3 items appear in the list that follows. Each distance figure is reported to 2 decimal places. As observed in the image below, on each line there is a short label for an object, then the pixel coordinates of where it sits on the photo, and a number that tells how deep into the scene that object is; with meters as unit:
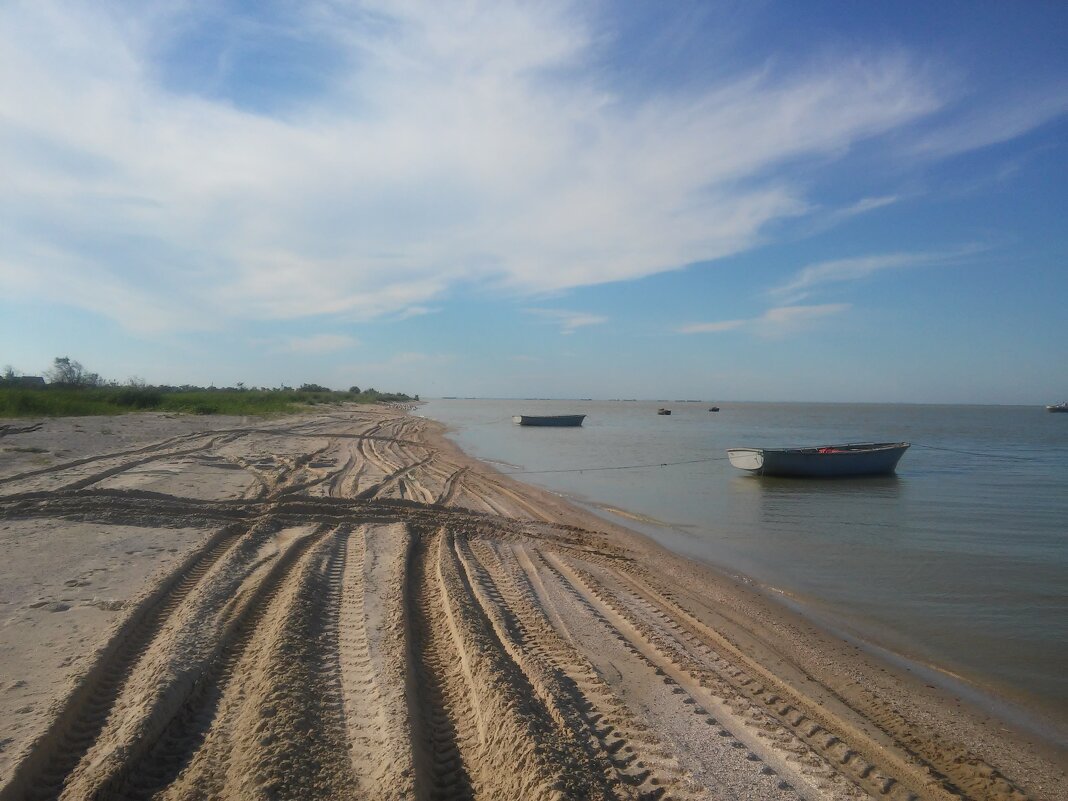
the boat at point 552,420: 53.88
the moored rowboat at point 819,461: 21.44
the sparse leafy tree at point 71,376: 49.73
